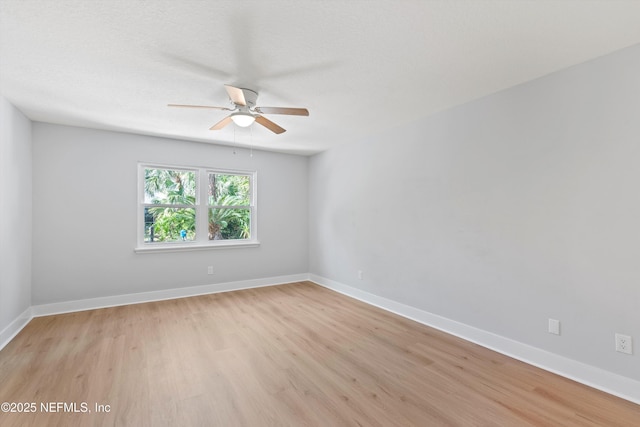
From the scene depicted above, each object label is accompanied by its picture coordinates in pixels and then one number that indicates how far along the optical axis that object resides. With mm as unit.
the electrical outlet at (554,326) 2301
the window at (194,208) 4301
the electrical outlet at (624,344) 1973
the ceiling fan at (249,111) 2434
